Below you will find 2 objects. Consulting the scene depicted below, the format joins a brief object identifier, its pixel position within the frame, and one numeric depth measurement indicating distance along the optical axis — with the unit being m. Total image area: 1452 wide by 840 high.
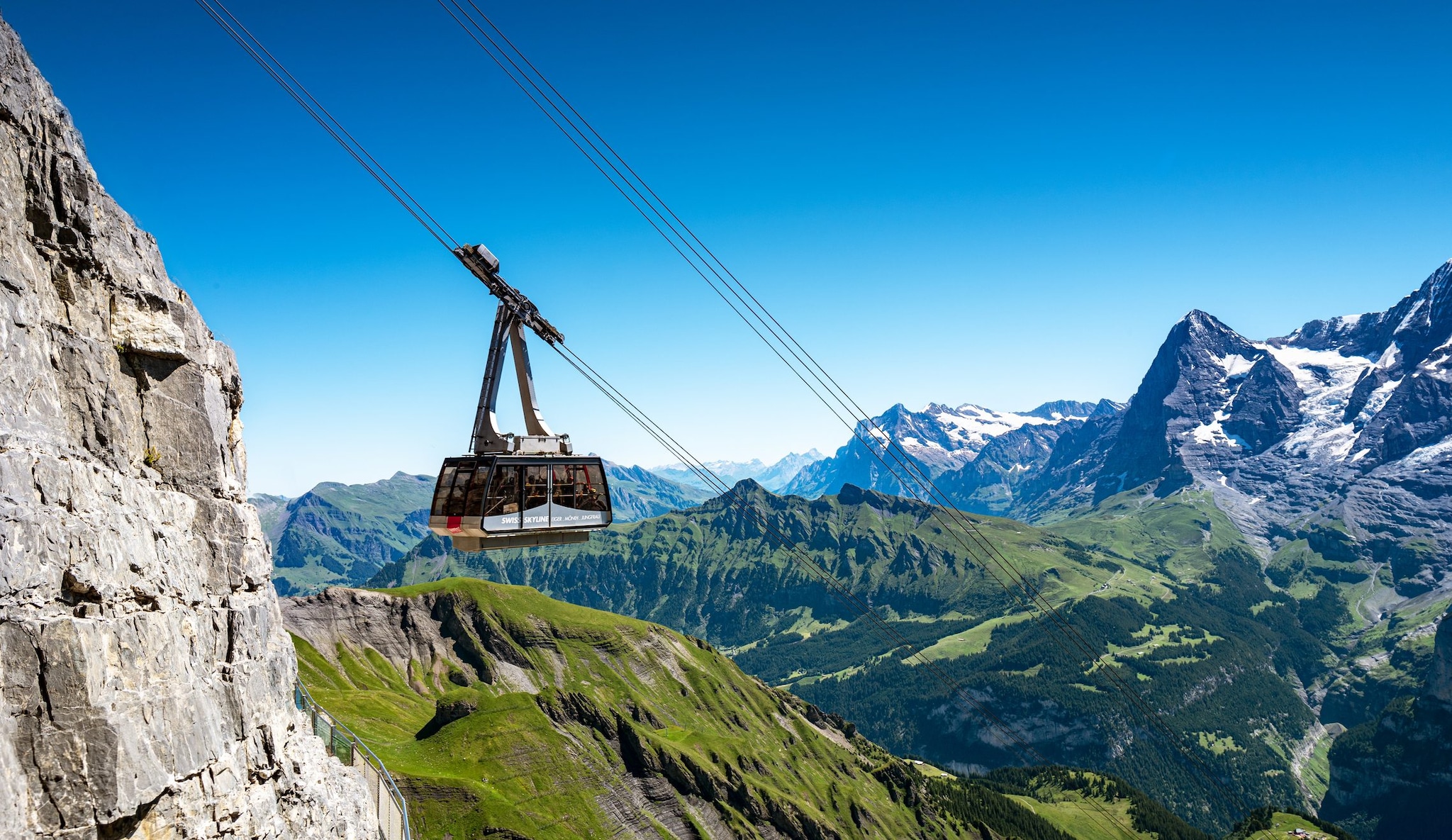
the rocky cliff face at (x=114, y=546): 19.45
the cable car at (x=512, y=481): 34.12
